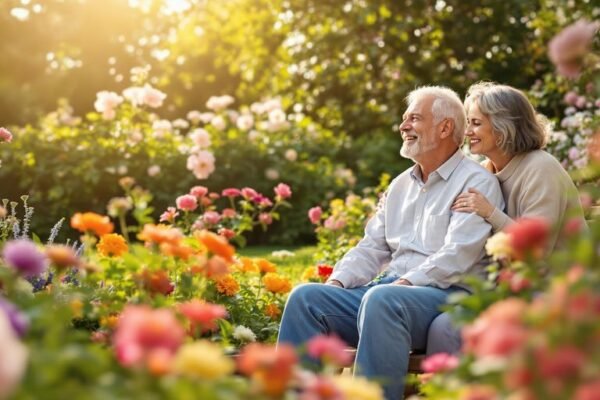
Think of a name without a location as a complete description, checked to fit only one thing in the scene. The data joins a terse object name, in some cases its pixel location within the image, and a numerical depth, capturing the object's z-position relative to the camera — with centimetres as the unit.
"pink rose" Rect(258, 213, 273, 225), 447
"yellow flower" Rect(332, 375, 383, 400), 131
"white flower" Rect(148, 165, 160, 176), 772
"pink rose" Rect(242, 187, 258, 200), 436
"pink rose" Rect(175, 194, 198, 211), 383
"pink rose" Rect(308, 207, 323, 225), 513
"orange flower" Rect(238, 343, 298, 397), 122
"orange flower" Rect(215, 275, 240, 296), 318
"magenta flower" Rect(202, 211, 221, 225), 405
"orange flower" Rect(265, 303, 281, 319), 349
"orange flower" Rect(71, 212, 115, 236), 199
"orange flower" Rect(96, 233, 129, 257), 246
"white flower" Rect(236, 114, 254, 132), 853
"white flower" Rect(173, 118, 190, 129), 802
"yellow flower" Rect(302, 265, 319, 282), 422
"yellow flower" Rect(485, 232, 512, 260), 194
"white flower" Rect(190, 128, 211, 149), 680
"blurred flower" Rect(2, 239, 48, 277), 152
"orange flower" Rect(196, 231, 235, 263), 192
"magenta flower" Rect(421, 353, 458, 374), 167
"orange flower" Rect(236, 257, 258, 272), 348
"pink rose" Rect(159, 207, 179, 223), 376
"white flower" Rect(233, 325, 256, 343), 279
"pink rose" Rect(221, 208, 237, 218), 429
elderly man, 273
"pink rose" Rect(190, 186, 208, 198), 405
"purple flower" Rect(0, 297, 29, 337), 130
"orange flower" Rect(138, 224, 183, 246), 196
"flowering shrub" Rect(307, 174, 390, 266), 514
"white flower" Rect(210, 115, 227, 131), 827
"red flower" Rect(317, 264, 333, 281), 388
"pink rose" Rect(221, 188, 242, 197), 434
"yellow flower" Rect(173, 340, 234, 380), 116
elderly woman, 306
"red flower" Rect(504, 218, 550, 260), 143
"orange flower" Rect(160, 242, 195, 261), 195
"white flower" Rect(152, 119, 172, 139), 779
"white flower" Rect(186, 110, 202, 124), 802
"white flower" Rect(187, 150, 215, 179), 562
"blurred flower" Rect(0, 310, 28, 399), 103
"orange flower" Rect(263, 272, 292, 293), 338
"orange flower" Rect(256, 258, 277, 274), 346
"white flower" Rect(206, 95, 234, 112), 822
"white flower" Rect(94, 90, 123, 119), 649
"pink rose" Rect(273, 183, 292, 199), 455
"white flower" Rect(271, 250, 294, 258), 488
